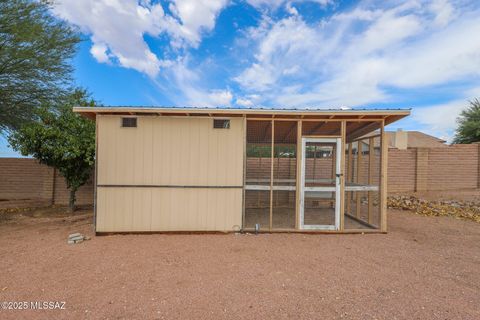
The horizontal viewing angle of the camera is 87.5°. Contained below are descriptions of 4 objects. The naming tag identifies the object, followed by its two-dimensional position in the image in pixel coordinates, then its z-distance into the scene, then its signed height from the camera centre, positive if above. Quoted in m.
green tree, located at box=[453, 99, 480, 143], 13.07 +2.01
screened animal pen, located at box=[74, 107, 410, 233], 4.82 -0.14
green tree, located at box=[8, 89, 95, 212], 6.07 +0.35
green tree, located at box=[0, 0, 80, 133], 6.34 +2.73
